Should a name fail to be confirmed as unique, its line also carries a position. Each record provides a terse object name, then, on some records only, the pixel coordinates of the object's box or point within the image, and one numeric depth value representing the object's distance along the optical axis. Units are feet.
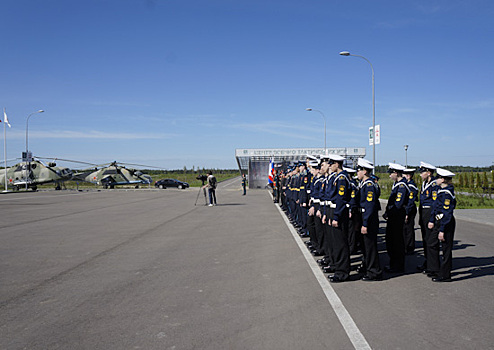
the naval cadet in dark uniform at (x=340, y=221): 21.34
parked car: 173.37
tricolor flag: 102.56
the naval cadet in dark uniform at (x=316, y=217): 27.14
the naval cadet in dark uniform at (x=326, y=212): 22.36
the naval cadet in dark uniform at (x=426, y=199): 22.91
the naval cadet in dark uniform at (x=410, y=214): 26.71
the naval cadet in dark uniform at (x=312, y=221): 29.90
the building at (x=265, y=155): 162.81
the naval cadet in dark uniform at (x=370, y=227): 21.57
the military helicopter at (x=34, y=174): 154.92
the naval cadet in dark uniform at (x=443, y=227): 21.12
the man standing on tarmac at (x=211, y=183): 73.59
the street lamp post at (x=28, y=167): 153.15
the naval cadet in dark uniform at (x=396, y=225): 23.70
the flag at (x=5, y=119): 152.46
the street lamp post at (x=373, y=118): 77.97
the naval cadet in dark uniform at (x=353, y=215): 22.39
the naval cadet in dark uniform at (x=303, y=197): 36.18
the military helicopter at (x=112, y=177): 172.14
